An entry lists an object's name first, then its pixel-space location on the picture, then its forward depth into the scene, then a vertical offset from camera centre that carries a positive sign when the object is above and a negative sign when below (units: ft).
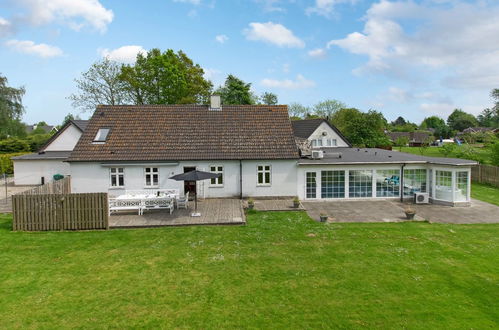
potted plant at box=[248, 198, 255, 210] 57.26 -9.95
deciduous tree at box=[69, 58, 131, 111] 135.13 +28.68
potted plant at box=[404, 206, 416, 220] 51.16 -10.69
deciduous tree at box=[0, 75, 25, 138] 165.27 +24.87
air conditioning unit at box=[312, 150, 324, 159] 67.05 -1.25
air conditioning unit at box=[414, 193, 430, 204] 63.36 -10.20
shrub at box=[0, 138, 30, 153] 134.68 +4.12
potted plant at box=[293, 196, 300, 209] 58.44 -9.93
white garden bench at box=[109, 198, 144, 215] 53.57 -8.97
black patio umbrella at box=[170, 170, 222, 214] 50.03 -3.98
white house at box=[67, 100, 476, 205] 63.62 -3.22
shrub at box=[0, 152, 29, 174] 106.91 -3.26
